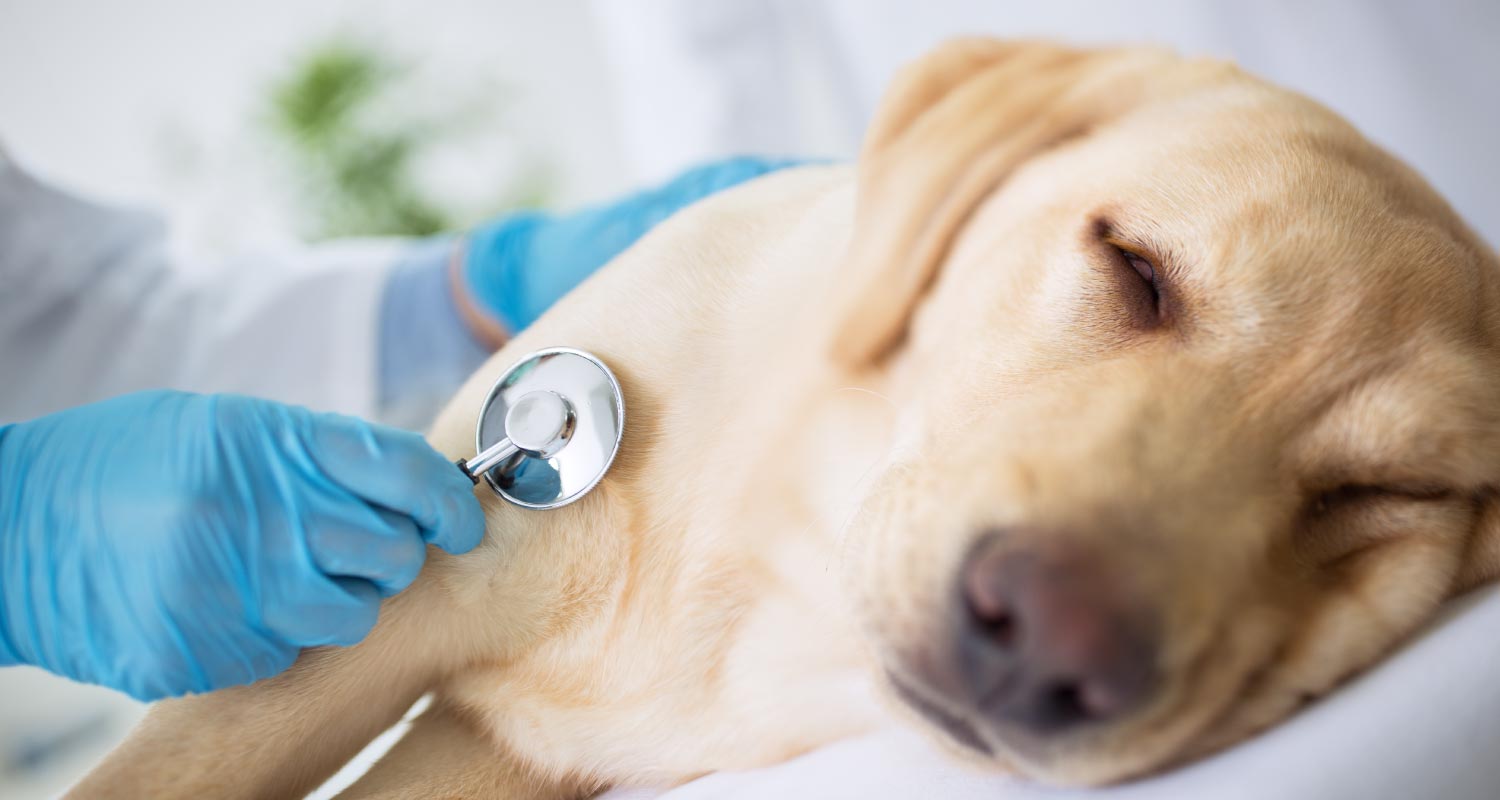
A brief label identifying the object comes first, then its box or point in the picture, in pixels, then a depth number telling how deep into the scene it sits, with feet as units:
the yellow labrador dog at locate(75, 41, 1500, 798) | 2.19
